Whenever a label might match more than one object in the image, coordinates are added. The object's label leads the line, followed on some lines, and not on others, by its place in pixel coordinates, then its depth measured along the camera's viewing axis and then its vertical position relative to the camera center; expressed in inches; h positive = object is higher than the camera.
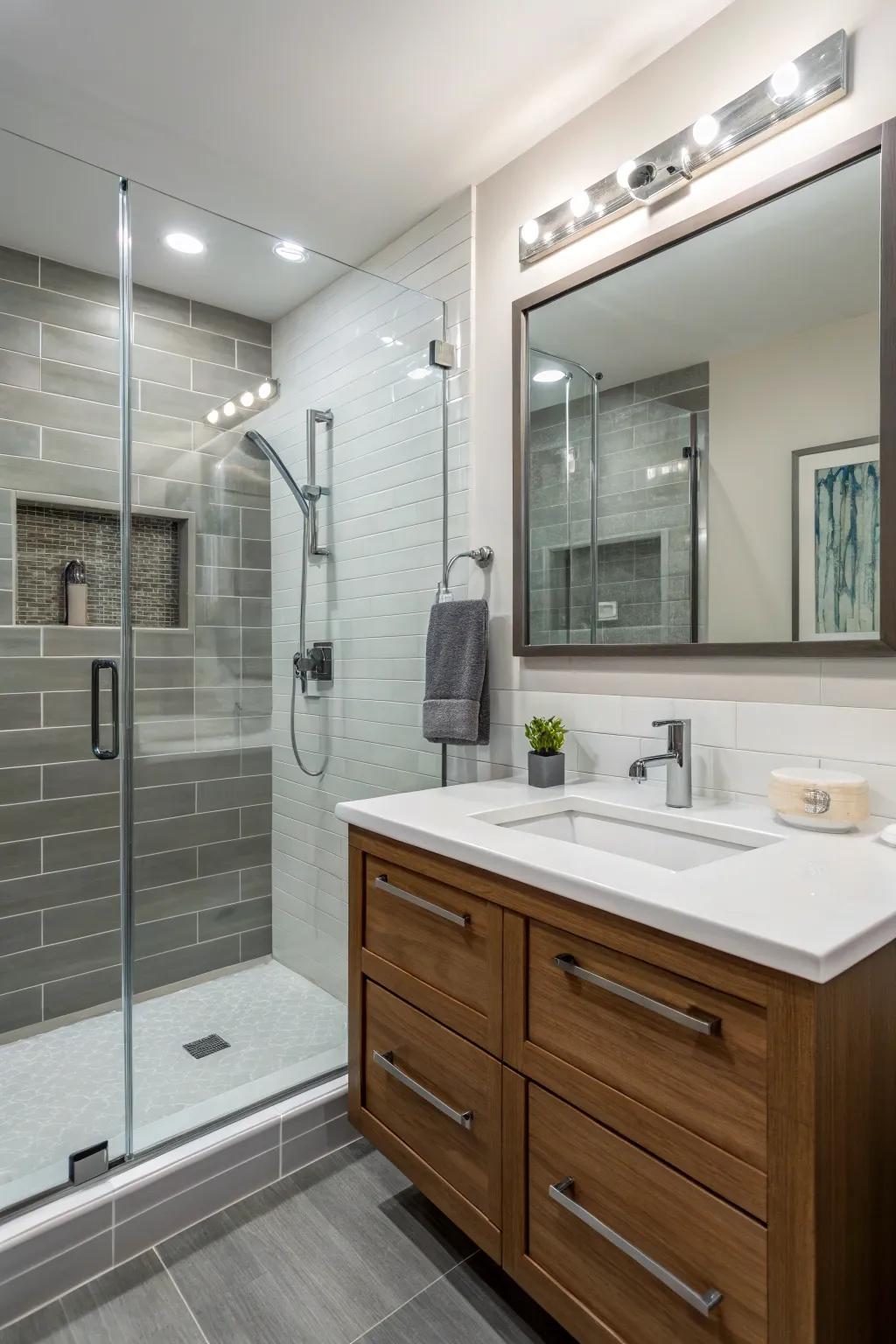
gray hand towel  78.8 -1.7
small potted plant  70.2 -8.8
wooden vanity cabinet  33.6 -25.0
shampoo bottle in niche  84.0 +7.7
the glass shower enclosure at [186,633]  72.1 +3.0
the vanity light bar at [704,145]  54.9 +43.4
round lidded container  49.9 -9.5
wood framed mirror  53.8 +19.5
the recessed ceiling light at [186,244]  73.8 +42.2
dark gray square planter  70.1 -10.5
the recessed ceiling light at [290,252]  82.4 +46.1
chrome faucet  59.8 -8.4
